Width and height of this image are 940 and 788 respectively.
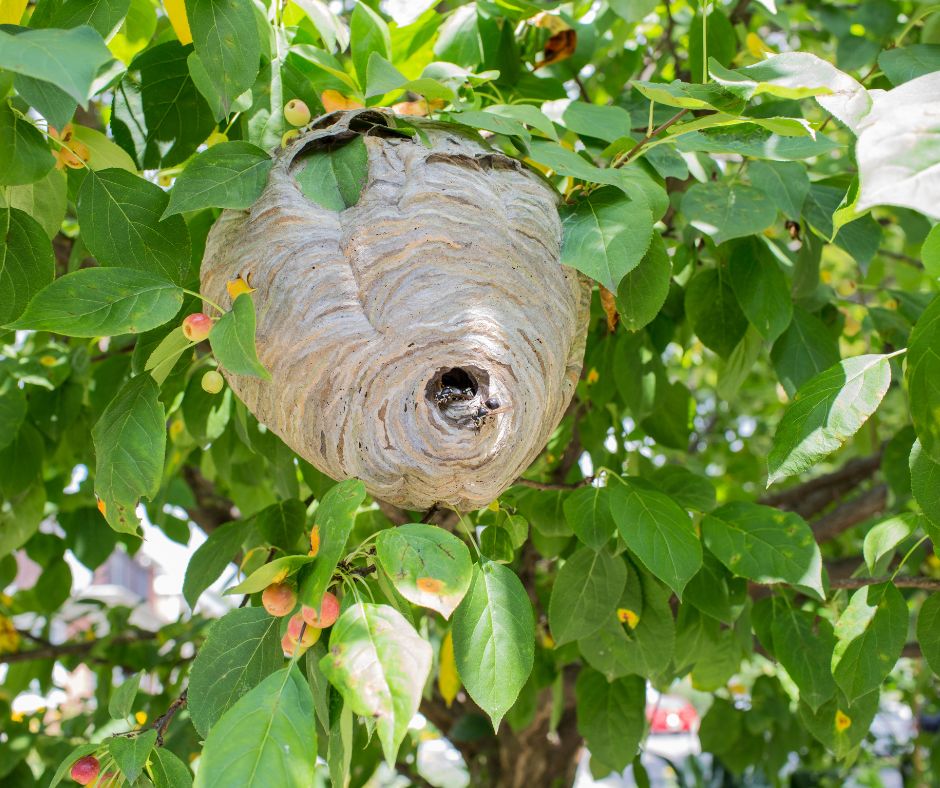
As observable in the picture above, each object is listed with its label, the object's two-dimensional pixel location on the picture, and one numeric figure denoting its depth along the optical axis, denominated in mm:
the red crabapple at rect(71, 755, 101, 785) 1118
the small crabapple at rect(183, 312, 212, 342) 1231
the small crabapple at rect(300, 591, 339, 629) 1027
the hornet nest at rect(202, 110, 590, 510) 1240
